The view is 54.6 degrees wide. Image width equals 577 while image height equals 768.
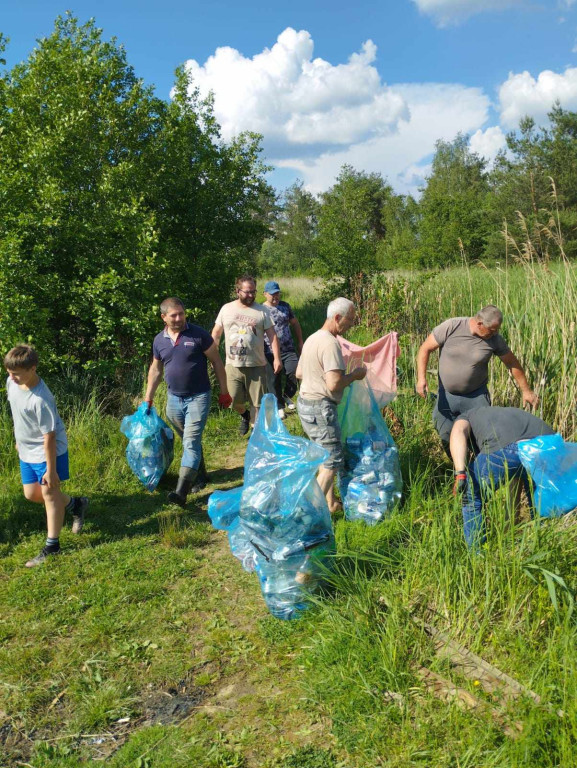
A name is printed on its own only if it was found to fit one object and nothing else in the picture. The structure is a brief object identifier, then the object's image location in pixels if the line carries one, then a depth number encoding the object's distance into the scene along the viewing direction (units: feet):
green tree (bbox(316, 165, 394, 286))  36.76
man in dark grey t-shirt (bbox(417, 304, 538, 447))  14.06
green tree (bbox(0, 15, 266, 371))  24.16
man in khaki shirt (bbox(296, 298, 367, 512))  12.18
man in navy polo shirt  15.11
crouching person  10.66
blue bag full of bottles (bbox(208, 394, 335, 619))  9.69
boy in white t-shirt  11.98
